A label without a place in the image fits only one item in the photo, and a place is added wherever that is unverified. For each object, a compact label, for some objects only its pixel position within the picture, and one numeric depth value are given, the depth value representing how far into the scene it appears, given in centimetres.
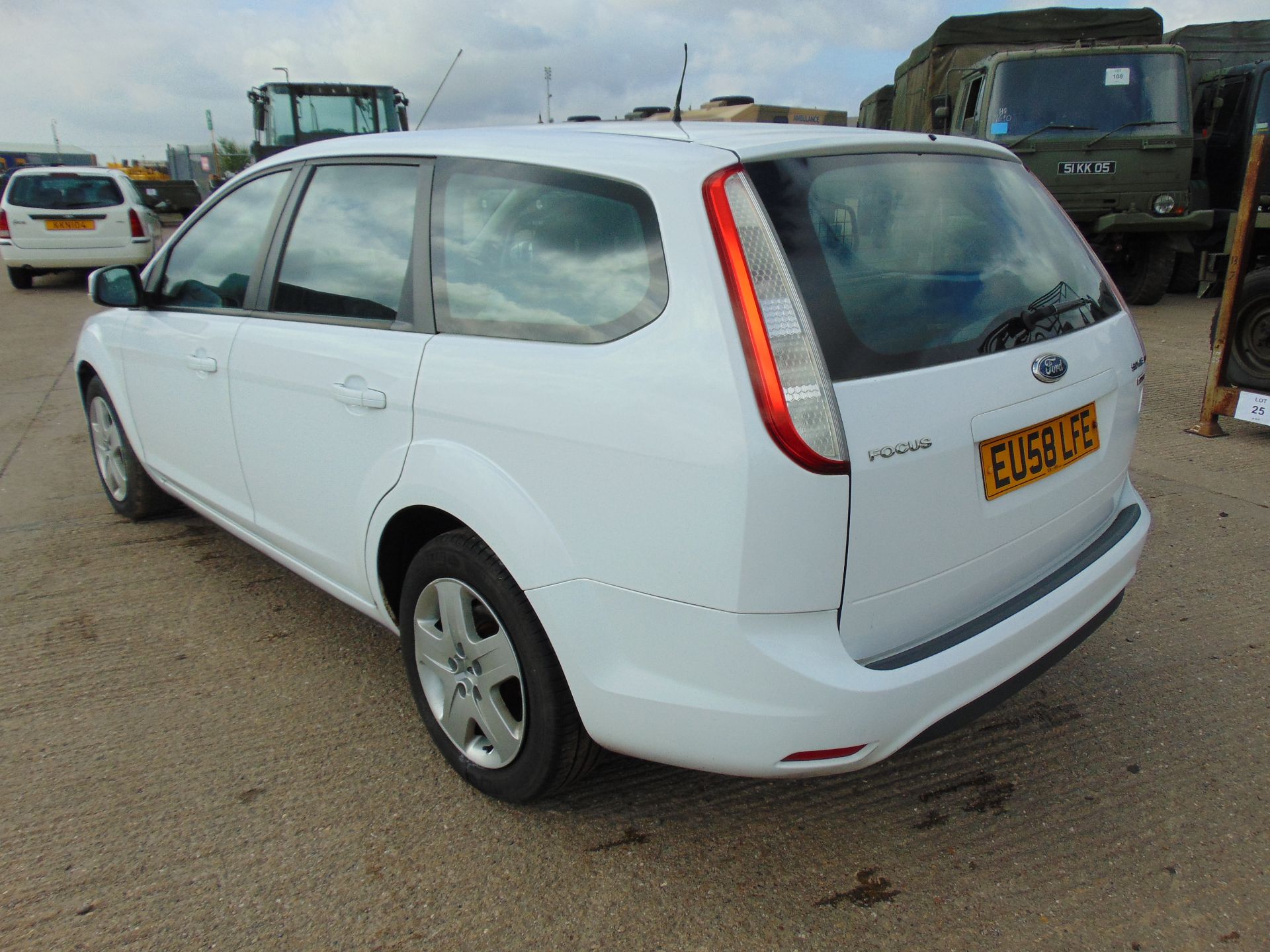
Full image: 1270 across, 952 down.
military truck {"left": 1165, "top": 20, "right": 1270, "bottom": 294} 1015
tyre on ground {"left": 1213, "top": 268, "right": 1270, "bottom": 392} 573
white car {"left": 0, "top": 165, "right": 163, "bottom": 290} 1280
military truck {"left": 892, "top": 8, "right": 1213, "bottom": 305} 922
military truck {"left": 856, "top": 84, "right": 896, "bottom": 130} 1497
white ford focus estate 174
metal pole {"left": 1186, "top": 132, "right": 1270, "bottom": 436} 503
